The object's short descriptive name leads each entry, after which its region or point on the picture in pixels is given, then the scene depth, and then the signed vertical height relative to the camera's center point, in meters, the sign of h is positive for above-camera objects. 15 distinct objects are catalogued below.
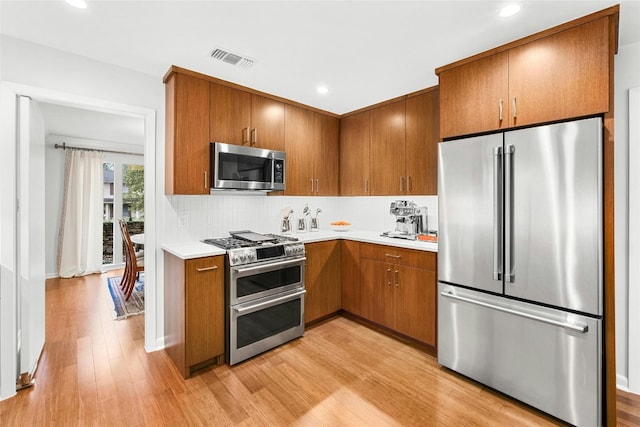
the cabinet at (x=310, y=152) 3.33 +0.73
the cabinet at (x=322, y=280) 3.04 -0.72
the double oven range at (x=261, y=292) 2.38 -0.69
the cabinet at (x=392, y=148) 2.93 +0.72
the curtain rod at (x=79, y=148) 4.99 +1.15
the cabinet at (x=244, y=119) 2.68 +0.92
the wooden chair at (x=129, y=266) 3.98 -0.72
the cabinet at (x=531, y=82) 1.68 +0.85
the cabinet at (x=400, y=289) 2.53 -0.72
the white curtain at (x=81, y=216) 5.05 -0.05
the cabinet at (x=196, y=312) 2.21 -0.77
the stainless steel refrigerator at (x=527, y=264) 1.68 -0.33
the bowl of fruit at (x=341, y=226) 3.71 -0.17
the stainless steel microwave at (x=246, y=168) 2.62 +0.43
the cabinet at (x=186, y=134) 2.47 +0.67
